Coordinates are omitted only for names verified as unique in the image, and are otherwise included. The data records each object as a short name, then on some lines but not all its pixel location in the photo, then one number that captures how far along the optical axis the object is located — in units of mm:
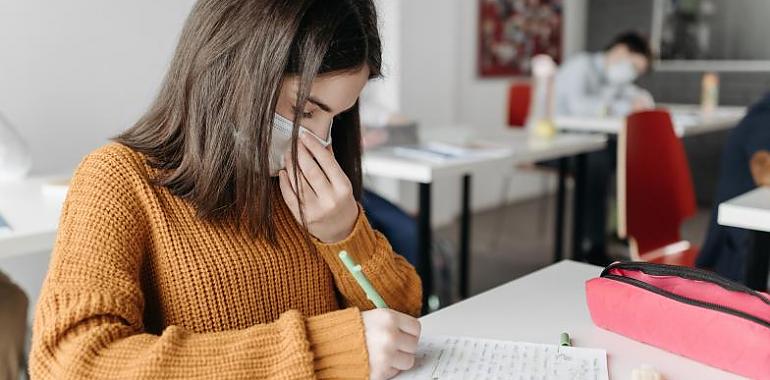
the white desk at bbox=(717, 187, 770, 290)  1450
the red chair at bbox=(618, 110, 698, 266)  2041
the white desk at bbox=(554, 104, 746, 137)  3432
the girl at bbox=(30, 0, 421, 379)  765
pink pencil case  821
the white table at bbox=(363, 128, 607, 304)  2160
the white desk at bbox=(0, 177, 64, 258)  1409
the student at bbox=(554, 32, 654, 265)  3779
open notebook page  807
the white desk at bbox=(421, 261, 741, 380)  861
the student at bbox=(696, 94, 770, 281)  1884
